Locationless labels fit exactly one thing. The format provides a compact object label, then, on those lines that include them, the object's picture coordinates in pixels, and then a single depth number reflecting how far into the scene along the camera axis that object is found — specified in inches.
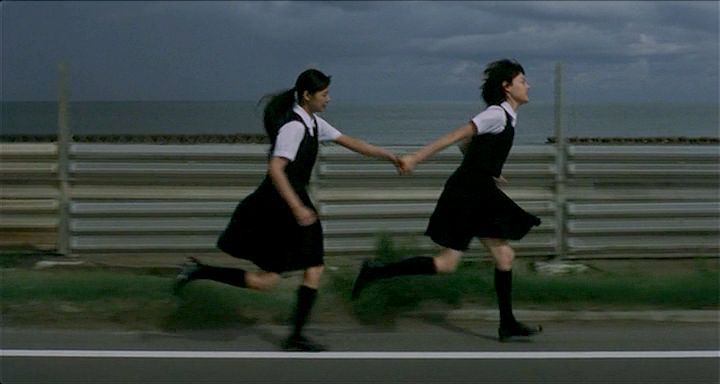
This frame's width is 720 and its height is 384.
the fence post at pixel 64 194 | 388.2
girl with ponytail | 238.7
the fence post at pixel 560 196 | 384.8
